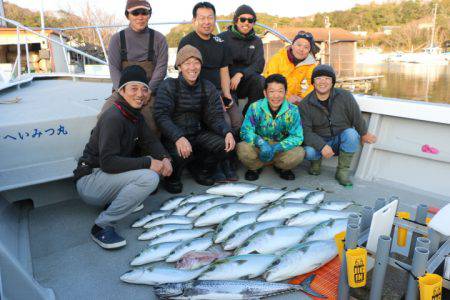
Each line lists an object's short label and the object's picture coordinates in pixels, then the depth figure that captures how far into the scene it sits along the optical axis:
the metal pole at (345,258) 1.96
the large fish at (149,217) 3.38
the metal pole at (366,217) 2.29
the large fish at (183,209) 3.54
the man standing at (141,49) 4.06
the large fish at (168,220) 3.35
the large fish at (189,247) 2.81
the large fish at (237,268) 2.53
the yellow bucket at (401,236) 2.44
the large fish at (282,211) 3.39
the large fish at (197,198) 3.74
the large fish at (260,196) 3.79
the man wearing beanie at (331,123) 4.24
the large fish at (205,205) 3.53
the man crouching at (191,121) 3.87
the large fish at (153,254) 2.79
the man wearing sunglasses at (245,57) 4.87
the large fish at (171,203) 3.68
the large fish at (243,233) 2.97
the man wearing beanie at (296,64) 4.75
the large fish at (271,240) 2.84
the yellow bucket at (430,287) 1.71
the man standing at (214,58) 4.37
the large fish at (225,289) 2.34
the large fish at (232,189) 4.00
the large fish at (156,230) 3.15
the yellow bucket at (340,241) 2.26
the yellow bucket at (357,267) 1.92
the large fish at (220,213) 3.38
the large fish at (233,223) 3.10
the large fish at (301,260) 2.54
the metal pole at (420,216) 2.34
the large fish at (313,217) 3.28
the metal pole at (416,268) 1.73
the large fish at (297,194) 3.83
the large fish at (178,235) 3.05
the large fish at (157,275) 2.53
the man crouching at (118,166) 3.01
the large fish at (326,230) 2.95
